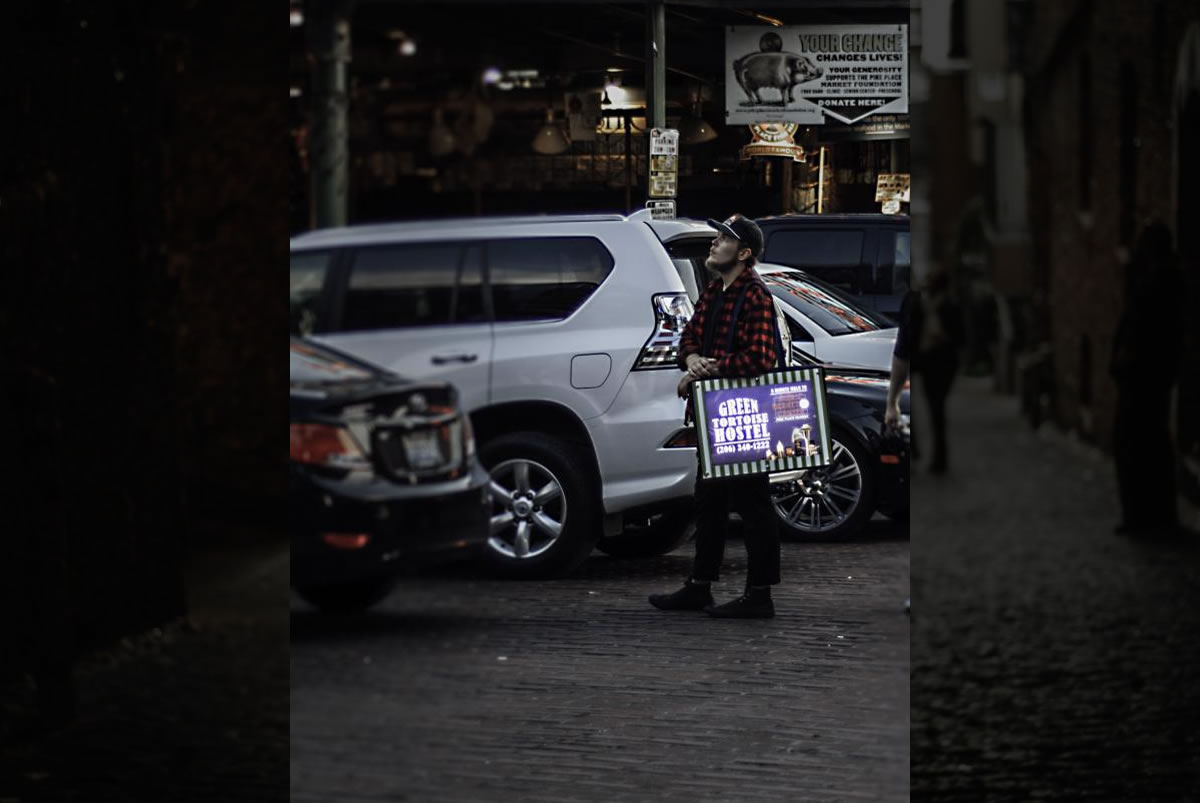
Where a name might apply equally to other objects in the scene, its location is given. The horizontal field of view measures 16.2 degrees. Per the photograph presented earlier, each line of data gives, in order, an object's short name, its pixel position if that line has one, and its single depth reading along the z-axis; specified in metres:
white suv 18.04
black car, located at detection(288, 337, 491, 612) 18.11
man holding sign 18.48
